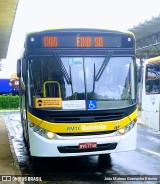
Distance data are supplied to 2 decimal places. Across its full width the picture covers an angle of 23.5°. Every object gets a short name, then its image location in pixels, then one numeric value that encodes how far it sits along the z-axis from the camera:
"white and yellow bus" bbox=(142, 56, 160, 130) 14.73
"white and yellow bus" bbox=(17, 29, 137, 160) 7.96
